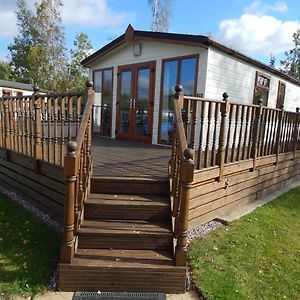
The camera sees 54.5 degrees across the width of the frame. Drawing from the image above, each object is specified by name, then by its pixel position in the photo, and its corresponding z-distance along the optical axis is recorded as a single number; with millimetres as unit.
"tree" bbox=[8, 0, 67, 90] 20547
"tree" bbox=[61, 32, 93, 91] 22859
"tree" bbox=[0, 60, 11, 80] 38062
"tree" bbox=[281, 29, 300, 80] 29953
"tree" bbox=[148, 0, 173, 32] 18844
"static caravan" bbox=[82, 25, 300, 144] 6422
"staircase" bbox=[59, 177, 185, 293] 2611
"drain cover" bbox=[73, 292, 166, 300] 2512
